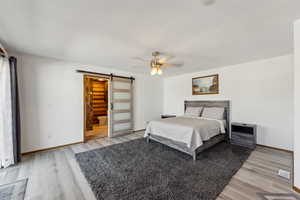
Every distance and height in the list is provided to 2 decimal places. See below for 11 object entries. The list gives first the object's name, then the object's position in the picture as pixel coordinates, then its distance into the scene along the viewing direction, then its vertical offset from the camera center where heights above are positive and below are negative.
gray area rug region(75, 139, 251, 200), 1.67 -1.32
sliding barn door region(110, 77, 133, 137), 4.31 -0.26
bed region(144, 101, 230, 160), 2.59 -0.84
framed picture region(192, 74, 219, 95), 4.23 +0.54
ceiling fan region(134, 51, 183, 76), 2.74 +0.93
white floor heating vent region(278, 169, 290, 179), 1.96 -1.29
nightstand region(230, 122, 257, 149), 3.17 -1.00
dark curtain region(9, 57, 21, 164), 2.46 -0.22
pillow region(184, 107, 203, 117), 4.27 -0.47
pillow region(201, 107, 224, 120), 3.78 -0.46
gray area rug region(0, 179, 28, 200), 1.61 -1.31
